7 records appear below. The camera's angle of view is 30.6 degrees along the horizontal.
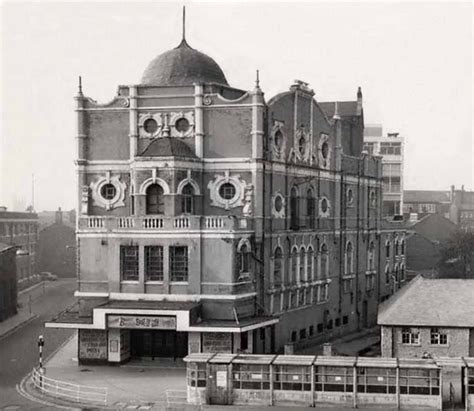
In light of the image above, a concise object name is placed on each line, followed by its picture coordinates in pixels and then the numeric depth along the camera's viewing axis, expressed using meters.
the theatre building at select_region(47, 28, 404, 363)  52.06
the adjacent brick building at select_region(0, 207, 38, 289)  93.50
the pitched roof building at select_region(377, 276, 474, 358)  51.62
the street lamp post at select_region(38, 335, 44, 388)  47.79
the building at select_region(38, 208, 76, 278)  112.06
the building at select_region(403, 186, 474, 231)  142.38
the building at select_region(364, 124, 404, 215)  122.50
